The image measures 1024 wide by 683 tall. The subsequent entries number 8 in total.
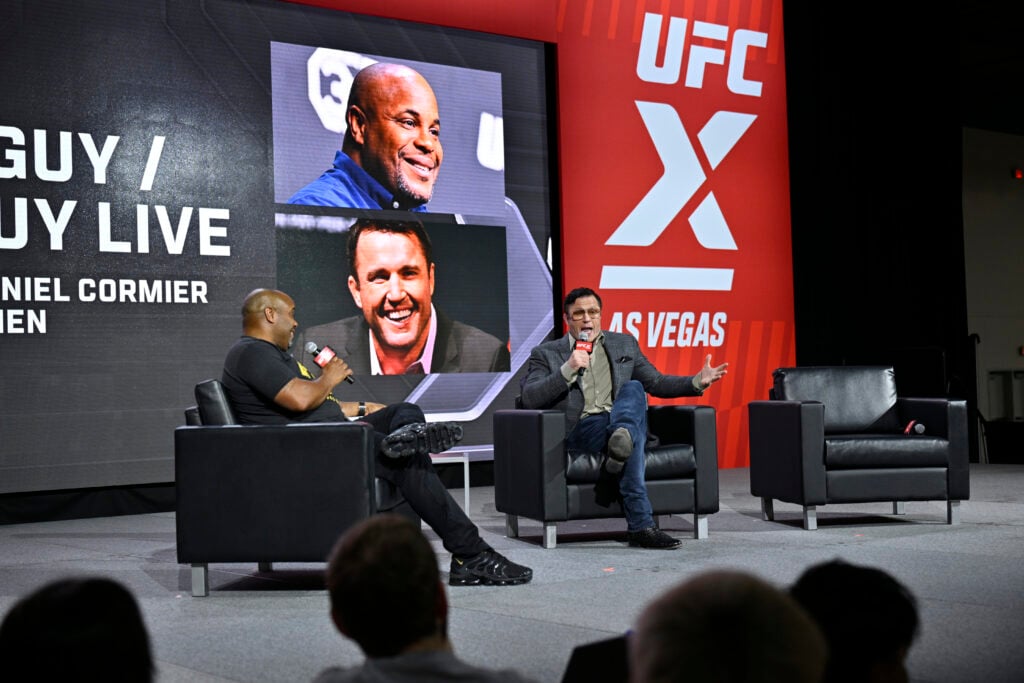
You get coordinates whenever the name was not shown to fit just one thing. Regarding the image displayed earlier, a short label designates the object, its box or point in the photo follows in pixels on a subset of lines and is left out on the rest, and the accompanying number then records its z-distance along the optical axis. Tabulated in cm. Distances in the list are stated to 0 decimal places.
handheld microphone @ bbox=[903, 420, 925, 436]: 579
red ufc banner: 861
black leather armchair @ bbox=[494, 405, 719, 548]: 512
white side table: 774
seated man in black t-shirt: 429
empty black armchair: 556
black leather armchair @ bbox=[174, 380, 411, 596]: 411
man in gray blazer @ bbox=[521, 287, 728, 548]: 507
